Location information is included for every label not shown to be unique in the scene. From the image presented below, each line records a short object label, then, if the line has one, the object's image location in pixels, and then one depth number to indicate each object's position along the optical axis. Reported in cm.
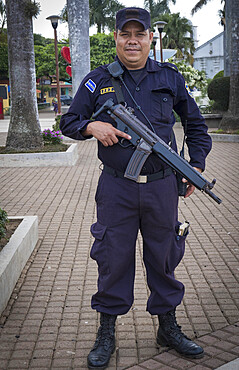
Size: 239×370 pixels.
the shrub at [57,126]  1662
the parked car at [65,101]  6038
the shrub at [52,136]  1370
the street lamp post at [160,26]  2806
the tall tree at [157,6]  6700
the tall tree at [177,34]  6322
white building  6631
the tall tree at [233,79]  1816
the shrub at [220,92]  2227
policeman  320
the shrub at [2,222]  472
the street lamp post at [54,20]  2410
